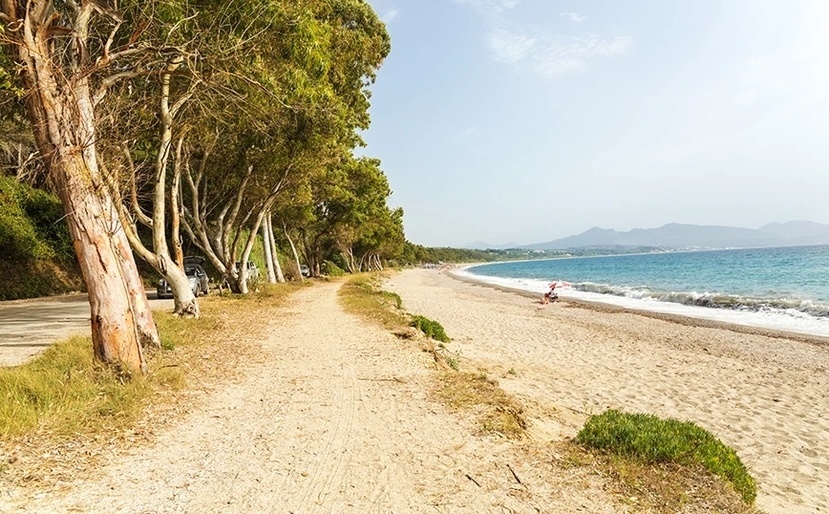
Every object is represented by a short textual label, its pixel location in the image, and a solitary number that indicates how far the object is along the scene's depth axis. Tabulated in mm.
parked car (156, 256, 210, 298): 21892
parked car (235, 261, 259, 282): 25112
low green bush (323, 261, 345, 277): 55250
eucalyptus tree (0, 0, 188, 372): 5953
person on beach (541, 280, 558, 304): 29430
